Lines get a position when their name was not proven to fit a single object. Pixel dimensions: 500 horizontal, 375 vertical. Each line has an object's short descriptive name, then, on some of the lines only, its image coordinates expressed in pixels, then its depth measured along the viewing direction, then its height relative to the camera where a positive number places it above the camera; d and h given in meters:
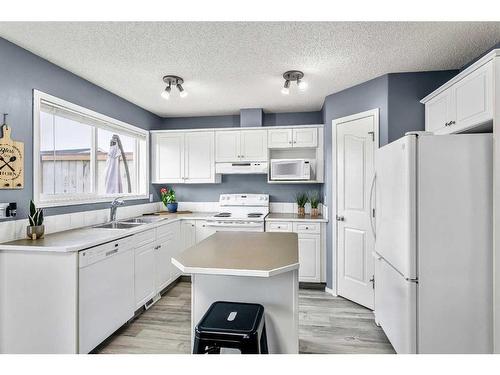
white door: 2.83 -0.22
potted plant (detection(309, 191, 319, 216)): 3.71 -0.26
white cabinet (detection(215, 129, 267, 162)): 3.81 +0.60
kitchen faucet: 2.97 -0.24
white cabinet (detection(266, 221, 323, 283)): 3.36 -0.78
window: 2.33 +0.34
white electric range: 3.62 -0.33
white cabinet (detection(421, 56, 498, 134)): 1.67 +0.63
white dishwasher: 1.89 -0.82
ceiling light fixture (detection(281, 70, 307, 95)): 2.58 +1.09
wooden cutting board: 1.91 +0.18
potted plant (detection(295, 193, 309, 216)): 3.81 -0.24
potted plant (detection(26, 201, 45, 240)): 2.01 -0.29
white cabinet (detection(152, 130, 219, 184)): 3.96 +0.45
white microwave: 3.60 +0.25
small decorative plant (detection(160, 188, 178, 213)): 4.08 -0.19
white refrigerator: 1.62 -0.34
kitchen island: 1.38 -0.57
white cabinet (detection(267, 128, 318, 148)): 3.66 +0.69
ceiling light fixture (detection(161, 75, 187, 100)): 2.66 +1.08
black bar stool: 1.19 -0.65
